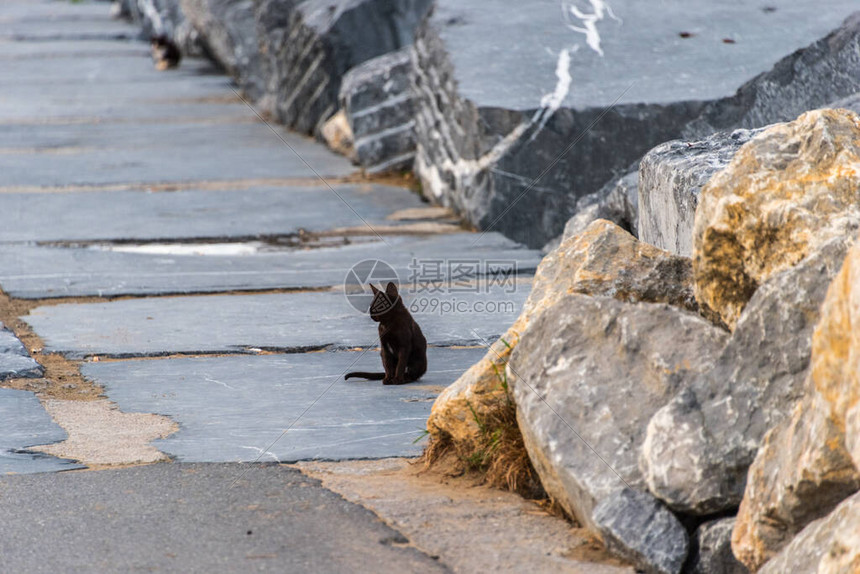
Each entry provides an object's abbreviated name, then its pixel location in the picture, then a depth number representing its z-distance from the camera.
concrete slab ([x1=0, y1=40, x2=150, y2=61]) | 32.72
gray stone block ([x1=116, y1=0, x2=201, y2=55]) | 31.89
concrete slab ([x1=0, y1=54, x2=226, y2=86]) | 28.00
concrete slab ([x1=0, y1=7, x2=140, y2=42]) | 36.97
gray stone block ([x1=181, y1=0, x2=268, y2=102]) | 24.44
